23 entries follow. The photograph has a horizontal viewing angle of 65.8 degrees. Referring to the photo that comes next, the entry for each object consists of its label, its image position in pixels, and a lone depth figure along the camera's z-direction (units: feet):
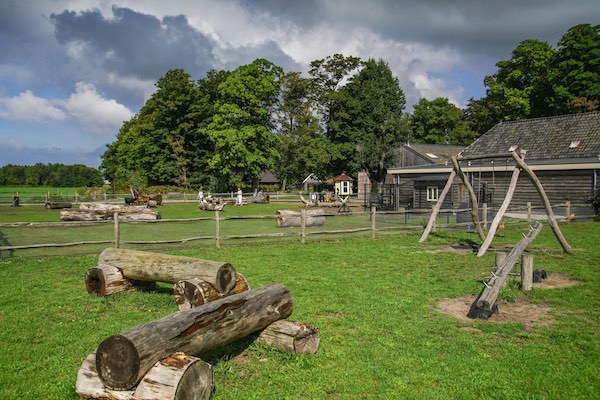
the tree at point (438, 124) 210.18
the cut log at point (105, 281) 28.45
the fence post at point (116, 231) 45.53
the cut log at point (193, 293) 21.42
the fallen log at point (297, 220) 72.23
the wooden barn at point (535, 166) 87.40
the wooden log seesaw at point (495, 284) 24.71
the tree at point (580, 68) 131.23
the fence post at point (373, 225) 59.08
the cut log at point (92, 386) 14.38
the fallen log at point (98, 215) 80.28
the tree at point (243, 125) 162.25
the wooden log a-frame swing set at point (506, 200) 44.42
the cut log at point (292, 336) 19.17
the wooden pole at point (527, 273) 30.63
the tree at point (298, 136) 182.50
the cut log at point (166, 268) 22.79
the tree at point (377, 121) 172.96
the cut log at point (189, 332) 14.02
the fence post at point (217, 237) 49.91
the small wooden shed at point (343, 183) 178.70
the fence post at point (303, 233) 54.49
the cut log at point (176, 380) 13.69
